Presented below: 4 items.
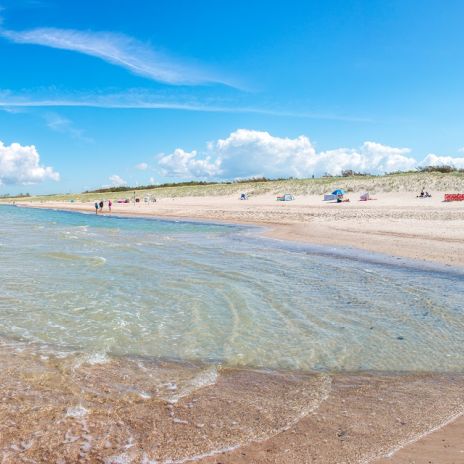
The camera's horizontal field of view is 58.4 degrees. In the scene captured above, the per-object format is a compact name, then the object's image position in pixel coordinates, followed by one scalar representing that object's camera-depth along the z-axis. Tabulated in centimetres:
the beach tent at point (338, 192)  4994
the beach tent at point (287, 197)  5444
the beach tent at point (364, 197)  4689
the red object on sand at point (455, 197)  3866
